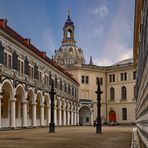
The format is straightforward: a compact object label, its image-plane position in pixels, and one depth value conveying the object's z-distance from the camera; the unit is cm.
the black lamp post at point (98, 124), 1789
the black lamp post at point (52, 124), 1802
